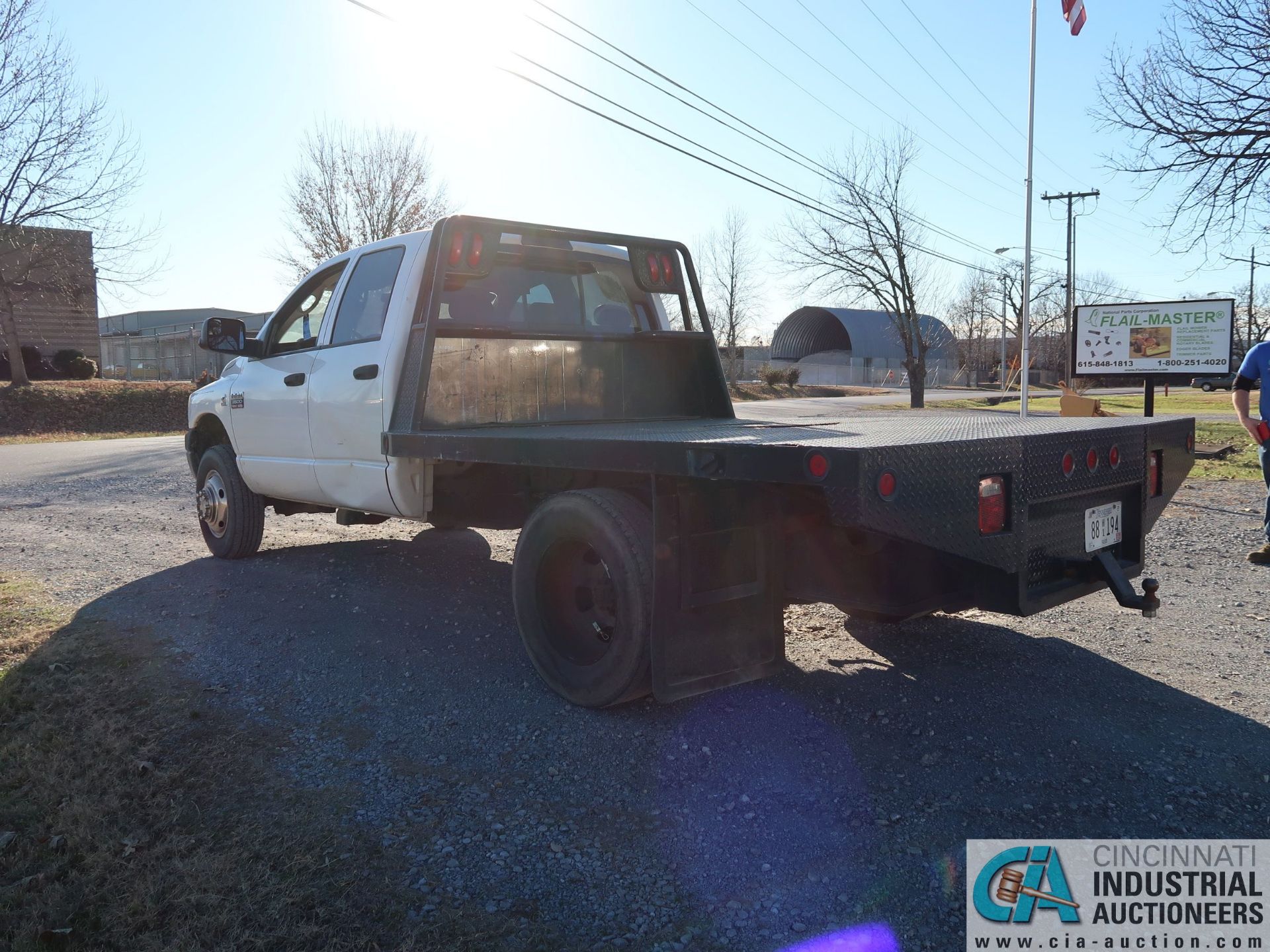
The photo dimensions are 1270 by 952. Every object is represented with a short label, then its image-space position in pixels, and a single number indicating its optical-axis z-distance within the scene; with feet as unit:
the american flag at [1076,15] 61.57
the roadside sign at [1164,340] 49.06
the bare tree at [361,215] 99.49
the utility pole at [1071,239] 154.20
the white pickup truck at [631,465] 9.96
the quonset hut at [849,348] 221.05
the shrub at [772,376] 163.32
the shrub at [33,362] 103.30
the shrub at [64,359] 104.12
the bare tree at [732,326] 173.27
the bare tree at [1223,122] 41.60
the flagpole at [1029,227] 73.56
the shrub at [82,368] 99.76
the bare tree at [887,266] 114.62
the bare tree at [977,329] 244.01
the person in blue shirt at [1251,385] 21.27
